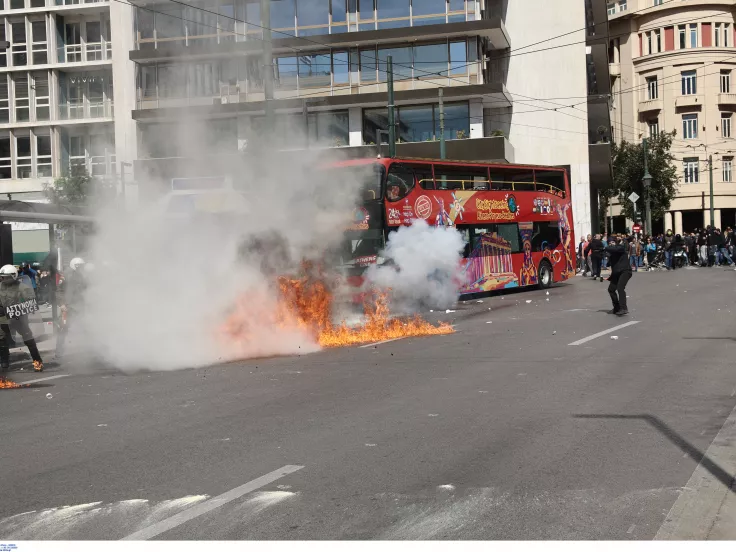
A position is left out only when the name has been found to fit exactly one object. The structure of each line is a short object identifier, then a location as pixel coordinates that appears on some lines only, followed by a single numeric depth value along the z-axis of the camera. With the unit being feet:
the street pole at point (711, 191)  194.51
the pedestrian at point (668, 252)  125.18
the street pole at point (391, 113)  90.53
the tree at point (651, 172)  187.01
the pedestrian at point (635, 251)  125.90
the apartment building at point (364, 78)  47.16
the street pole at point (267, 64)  50.83
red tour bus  65.72
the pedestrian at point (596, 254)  103.71
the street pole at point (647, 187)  138.41
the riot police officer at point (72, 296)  48.47
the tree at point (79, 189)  52.29
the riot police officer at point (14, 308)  42.16
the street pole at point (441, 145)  103.15
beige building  216.74
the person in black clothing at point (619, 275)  56.49
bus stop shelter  55.47
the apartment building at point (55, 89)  58.95
